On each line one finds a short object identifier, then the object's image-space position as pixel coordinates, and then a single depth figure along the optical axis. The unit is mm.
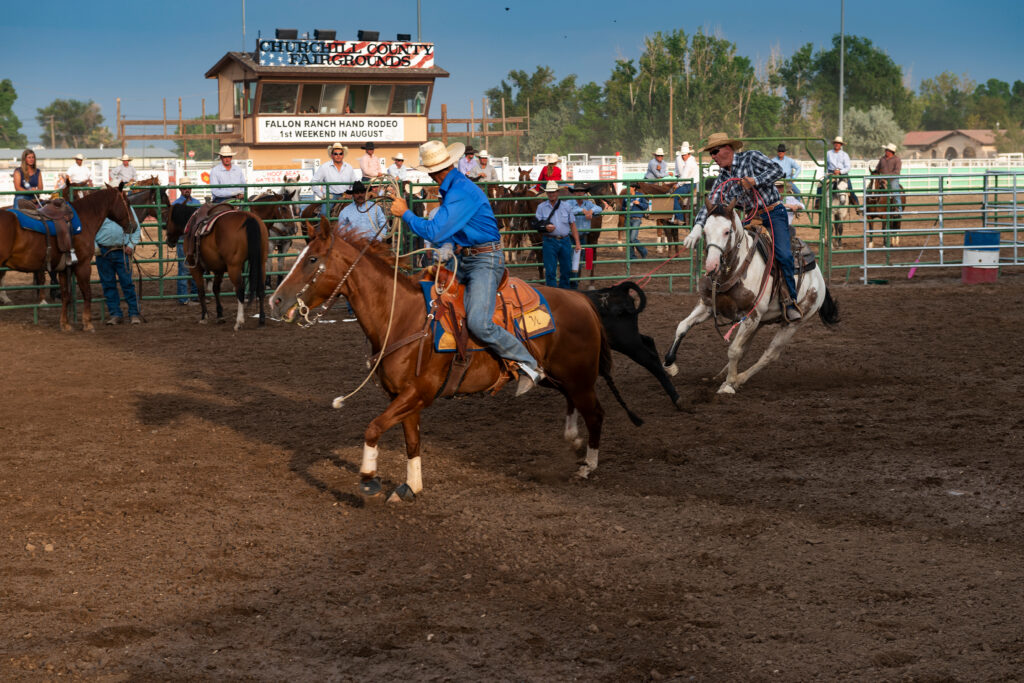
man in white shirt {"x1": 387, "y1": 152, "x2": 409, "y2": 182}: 19061
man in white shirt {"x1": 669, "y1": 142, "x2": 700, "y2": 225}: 19750
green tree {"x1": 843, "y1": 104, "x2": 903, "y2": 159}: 81500
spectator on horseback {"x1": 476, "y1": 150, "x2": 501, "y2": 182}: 20903
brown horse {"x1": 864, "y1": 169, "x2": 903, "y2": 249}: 16298
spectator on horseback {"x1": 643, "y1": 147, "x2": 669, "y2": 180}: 21908
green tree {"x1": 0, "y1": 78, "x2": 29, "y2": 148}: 118438
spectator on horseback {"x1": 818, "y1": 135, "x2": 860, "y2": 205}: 21391
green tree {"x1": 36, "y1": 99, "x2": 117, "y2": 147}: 130375
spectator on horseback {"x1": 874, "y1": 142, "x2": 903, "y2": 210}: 20766
